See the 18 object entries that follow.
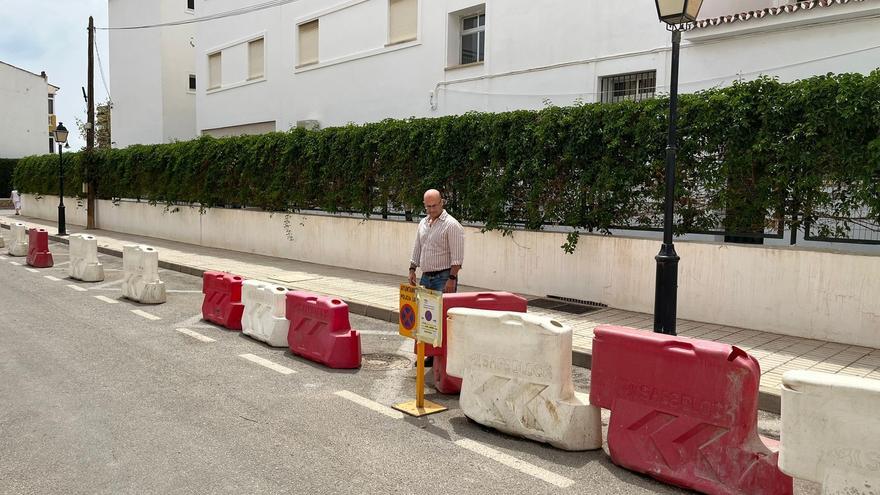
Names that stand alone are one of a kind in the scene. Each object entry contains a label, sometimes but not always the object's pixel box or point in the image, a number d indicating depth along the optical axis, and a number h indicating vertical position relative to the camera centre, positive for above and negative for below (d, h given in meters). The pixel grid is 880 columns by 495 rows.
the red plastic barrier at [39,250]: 14.88 -1.37
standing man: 7.07 -0.56
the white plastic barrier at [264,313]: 7.64 -1.42
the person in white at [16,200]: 33.50 -0.63
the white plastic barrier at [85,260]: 12.68 -1.35
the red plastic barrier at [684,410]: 3.95 -1.32
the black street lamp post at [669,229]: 6.52 -0.30
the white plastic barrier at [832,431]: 3.37 -1.18
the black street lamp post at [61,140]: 22.92 +1.64
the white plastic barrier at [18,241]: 17.31 -1.37
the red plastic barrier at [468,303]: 6.11 -0.99
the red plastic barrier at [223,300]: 8.61 -1.42
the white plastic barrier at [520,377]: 4.70 -1.33
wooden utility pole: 25.20 +1.55
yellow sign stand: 5.50 -1.11
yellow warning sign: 5.71 -1.00
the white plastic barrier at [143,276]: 10.34 -1.34
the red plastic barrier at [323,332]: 6.77 -1.44
